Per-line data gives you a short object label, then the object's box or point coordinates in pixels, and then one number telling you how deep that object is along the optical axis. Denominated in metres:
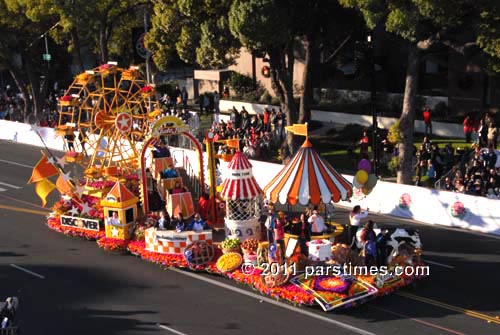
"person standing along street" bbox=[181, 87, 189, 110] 43.01
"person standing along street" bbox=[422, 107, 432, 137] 31.30
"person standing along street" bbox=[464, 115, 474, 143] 30.11
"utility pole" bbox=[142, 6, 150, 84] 37.12
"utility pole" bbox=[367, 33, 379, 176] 24.61
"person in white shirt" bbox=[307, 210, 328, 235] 19.56
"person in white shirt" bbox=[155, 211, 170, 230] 20.83
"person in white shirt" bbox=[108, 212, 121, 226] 22.02
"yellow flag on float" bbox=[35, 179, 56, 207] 23.75
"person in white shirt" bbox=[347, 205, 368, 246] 19.61
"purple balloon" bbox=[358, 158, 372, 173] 21.56
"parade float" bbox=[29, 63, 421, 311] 17.80
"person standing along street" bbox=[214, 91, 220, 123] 41.53
